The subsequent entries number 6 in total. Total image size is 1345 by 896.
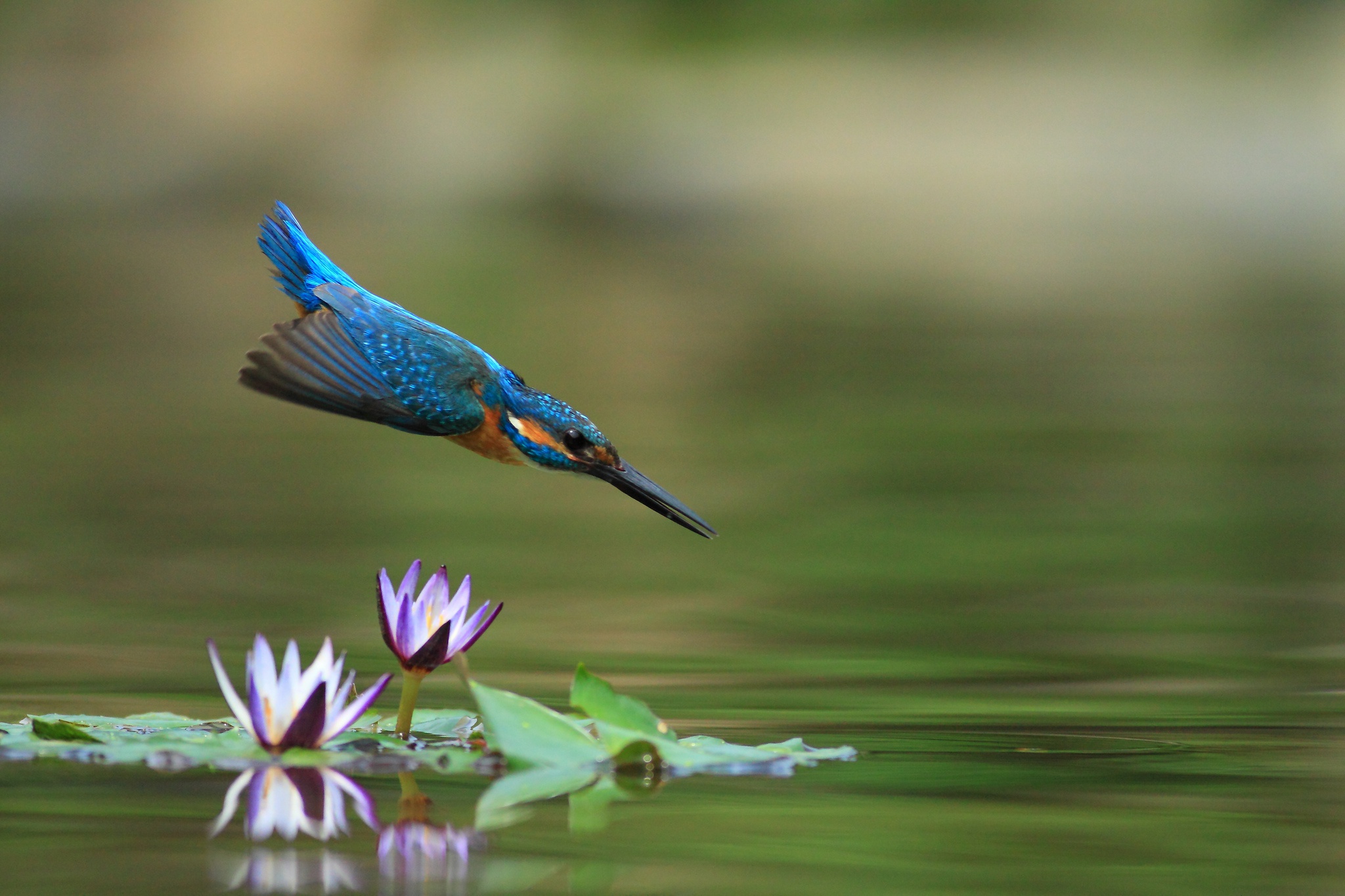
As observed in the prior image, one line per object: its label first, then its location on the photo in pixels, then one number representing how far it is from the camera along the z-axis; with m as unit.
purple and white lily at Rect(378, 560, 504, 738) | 6.33
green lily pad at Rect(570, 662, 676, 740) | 6.02
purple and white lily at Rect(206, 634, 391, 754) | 5.82
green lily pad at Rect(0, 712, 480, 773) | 6.06
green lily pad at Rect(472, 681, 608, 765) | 6.04
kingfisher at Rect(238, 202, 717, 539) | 7.29
